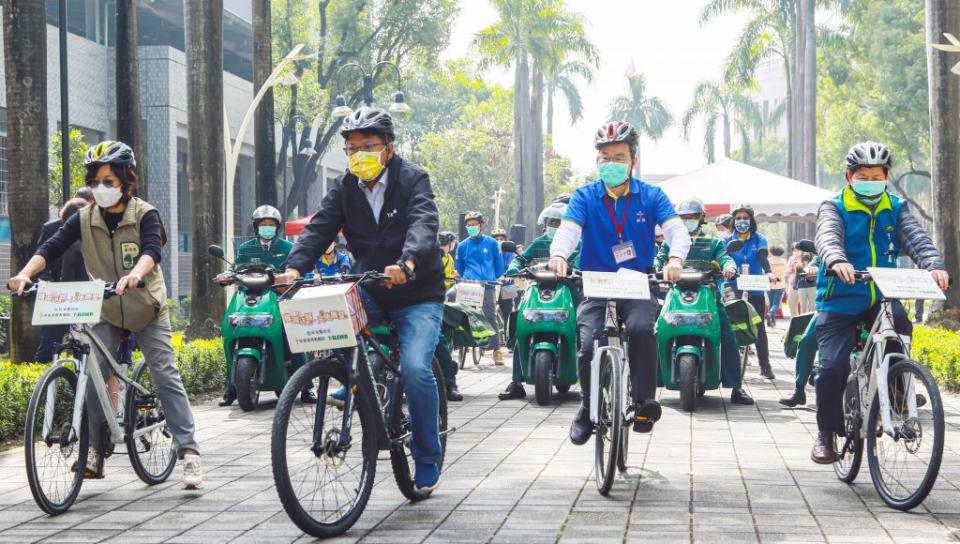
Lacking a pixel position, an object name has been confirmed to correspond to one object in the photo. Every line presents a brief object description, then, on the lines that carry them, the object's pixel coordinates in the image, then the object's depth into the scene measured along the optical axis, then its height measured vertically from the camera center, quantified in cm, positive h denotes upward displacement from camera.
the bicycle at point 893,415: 606 -69
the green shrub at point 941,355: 1265 -82
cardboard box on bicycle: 558 -15
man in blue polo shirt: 695 +24
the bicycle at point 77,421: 635 -69
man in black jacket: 617 +23
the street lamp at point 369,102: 2622 +389
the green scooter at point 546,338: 1157 -50
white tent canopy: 2580 +182
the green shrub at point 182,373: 915 -75
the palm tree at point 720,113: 7919 +1105
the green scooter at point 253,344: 1117 -50
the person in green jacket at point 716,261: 1145 +17
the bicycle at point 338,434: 544 -66
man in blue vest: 687 +17
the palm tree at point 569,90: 7475 +1120
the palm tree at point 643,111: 8750 +1162
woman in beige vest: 684 +17
